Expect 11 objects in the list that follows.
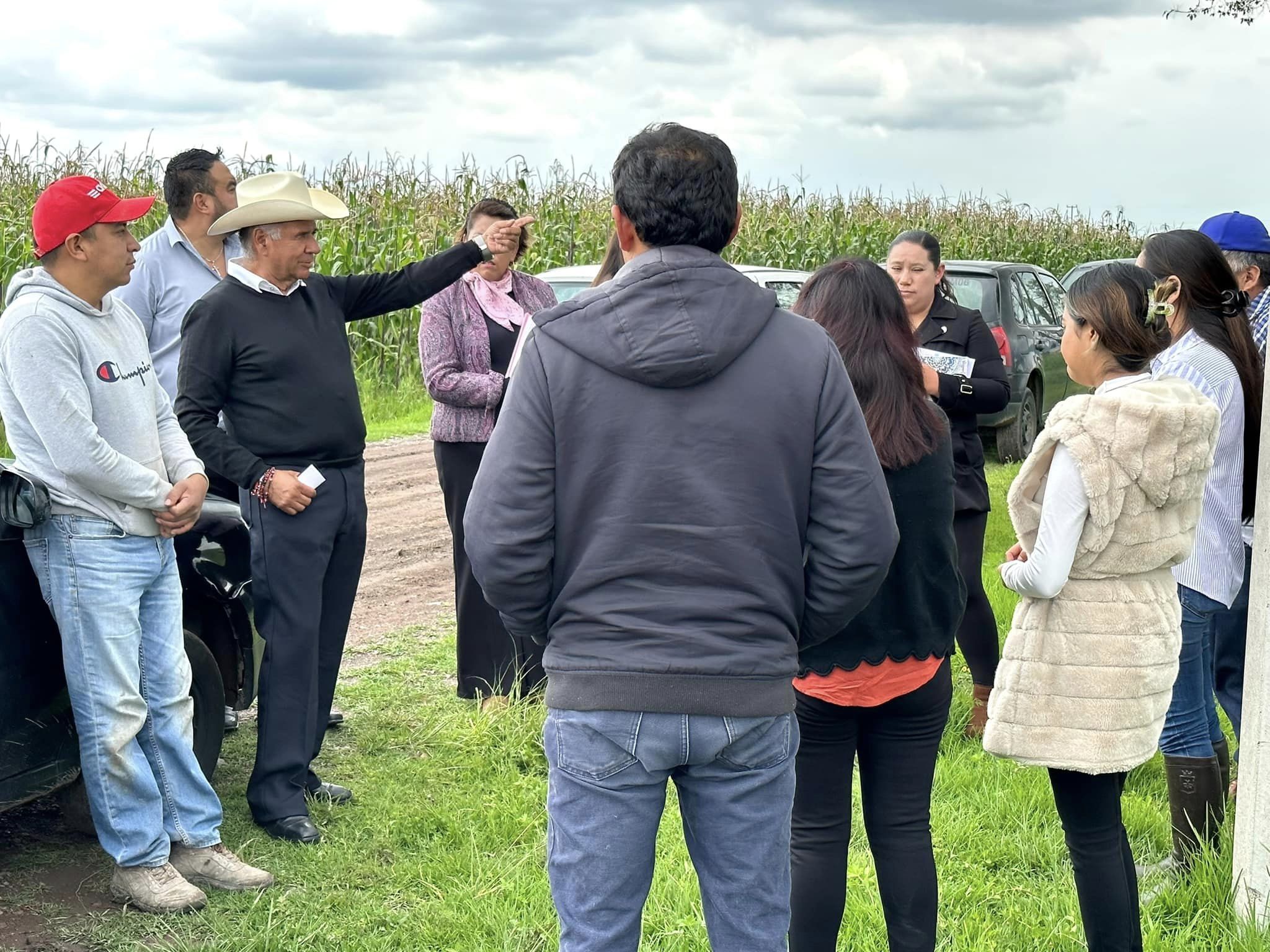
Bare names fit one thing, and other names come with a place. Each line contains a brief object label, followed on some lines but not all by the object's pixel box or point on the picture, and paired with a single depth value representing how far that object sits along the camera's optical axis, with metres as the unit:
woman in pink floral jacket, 5.69
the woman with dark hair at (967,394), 5.14
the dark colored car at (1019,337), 12.95
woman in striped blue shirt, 3.99
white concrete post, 3.65
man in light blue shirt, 5.15
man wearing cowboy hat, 4.46
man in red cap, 3.83
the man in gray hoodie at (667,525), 2.40
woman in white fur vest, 3.09
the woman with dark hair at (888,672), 3.09
